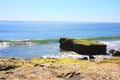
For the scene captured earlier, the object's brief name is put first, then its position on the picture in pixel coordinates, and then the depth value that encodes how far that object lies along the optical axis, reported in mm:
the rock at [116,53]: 13674
